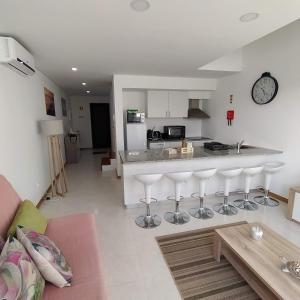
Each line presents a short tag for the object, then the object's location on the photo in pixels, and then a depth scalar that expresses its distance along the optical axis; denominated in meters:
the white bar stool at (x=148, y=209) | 2.74
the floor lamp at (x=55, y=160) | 3.61
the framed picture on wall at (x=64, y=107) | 6.44
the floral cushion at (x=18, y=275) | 0.97
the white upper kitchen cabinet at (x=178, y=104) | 5.10
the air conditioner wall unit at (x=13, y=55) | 2.20
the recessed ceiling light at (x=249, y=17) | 1.89
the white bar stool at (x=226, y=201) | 3.09
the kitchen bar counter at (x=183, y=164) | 3.14
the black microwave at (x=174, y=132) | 5.39
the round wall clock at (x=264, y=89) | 3.52
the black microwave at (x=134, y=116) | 4.65
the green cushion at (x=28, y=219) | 1.54
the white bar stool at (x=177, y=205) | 2.82
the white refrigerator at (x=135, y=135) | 4.60
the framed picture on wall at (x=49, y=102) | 4.36
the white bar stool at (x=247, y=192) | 3.21
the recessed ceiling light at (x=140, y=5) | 1.63
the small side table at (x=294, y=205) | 2.81
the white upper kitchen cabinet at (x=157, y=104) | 4.93
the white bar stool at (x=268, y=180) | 3.30
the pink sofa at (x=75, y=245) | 1.24
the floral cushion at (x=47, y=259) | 1.24
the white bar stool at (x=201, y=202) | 2.93
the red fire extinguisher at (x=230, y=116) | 4.58
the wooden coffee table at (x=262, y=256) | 1.40
